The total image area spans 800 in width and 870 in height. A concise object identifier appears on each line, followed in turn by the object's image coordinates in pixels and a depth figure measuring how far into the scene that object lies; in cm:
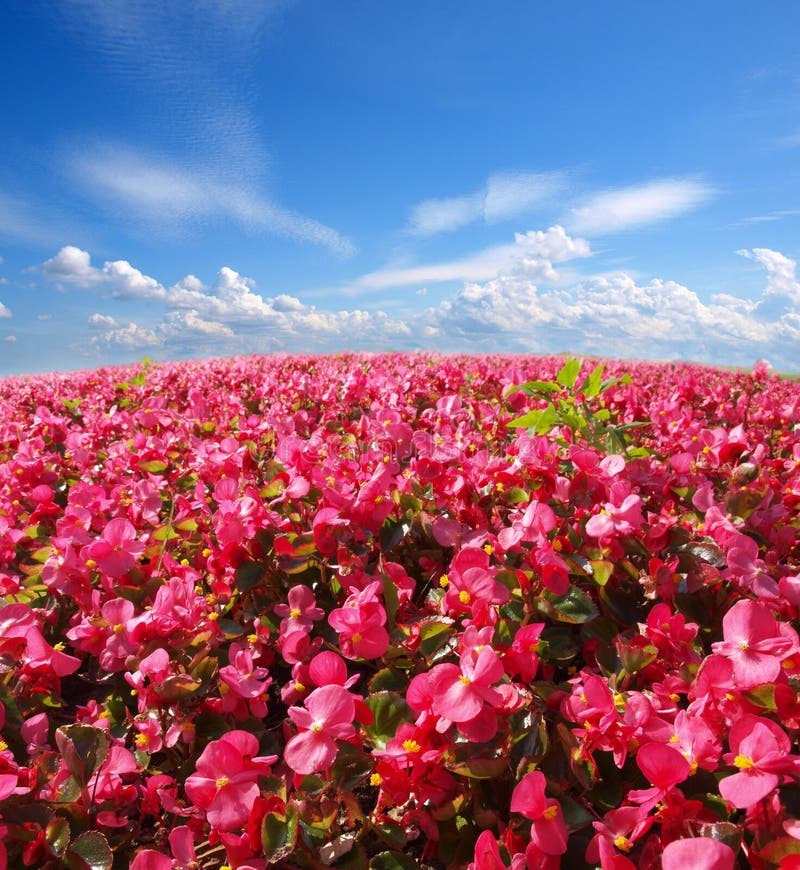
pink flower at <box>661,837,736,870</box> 19
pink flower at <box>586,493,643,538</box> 33
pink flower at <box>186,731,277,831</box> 24
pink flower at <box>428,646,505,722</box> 24
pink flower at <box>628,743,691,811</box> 21
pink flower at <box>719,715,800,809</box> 20
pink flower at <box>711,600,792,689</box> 24
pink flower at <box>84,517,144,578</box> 38
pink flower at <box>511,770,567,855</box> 22
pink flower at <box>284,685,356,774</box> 24
